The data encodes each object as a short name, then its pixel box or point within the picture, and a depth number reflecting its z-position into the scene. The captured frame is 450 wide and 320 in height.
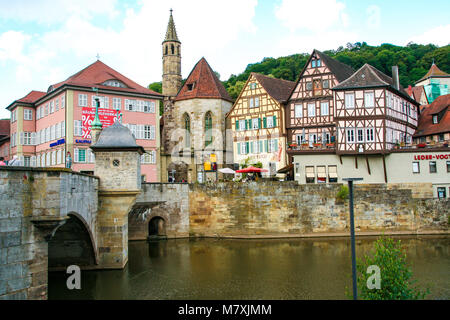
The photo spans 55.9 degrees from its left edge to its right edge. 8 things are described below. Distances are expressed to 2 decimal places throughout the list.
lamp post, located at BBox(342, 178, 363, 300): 10.49
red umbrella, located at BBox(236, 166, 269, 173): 35.97
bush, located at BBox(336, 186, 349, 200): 31.84
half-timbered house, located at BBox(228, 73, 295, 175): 40.16
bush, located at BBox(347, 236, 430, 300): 11.42
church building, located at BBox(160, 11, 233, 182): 44.62
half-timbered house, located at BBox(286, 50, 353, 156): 37.00
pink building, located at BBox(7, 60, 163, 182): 36.22
